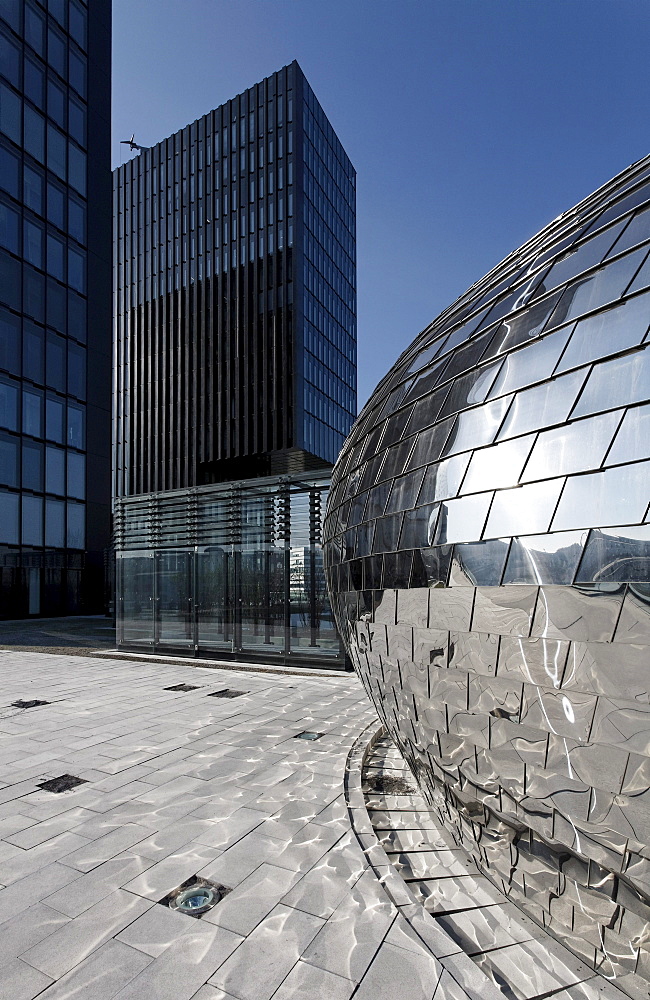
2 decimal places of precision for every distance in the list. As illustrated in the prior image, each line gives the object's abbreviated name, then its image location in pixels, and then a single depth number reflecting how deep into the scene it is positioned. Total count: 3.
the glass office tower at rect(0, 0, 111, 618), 29.19
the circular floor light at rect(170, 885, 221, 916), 3.62
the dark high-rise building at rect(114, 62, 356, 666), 46.75
